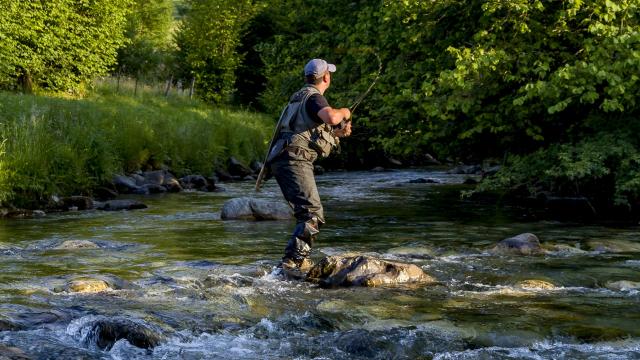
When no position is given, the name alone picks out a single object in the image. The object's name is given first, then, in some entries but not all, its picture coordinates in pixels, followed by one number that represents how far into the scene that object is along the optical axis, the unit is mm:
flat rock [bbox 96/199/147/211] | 15008
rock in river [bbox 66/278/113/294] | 7547
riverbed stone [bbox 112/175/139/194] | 18219
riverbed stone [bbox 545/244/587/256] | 10008
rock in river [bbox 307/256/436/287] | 8084
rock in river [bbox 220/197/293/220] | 13773
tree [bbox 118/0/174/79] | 41356
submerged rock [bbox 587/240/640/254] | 10195
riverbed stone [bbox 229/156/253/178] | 24688
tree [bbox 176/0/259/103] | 42250
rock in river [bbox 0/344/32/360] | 5273
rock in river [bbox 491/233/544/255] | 9961
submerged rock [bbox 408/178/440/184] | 23094
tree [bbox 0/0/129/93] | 26453
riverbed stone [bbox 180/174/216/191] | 20047
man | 8531
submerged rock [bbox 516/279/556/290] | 7930
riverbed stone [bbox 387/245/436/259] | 9812
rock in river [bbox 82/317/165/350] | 5945
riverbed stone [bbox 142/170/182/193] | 19234
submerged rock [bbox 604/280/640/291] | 7891
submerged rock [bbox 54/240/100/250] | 10227
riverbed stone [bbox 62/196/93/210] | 14914
